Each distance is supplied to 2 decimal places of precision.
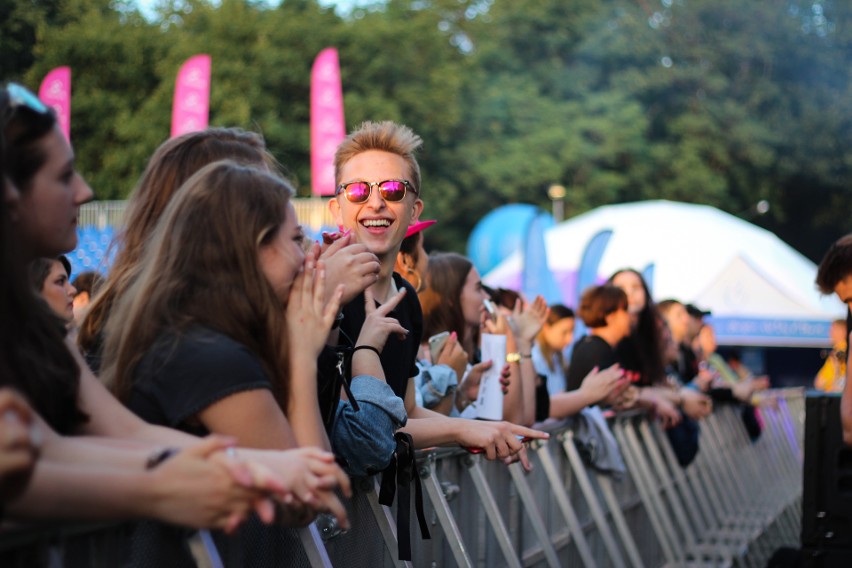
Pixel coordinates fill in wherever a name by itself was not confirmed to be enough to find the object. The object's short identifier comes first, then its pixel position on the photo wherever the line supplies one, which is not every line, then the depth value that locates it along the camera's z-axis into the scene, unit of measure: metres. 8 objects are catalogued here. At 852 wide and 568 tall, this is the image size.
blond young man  3.84
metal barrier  3.50
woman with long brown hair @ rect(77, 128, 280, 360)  3.23
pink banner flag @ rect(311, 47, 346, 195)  31.64
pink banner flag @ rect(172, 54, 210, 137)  28.88
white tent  20.83
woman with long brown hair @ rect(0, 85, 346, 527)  2.04
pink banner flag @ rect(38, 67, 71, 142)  23.53
